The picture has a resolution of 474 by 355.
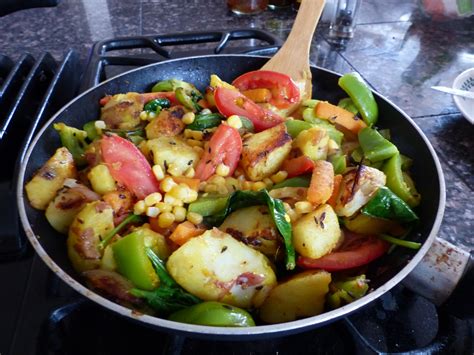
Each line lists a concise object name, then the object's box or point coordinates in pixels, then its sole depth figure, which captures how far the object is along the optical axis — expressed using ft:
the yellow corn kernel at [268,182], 0.81
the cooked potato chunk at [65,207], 0.76
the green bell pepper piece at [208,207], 0.76
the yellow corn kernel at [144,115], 0.97
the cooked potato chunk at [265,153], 0.82
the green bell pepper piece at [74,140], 0.88
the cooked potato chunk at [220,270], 0.64
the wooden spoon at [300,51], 1.05
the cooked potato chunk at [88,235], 0.71
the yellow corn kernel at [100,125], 0.94
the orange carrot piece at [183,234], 0.70
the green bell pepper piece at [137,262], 0.65
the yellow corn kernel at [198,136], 0.92
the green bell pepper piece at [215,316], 0.59
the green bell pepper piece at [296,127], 0.91
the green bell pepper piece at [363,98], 0.96
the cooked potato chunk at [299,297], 0.66
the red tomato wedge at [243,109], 0.94
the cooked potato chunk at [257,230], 0.70
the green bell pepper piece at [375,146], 0.82
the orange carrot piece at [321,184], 0.72
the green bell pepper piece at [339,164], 0.83
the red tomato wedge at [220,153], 0.83
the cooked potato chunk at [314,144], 0.82
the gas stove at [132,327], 0.70
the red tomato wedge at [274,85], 1.00
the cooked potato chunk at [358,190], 0.72
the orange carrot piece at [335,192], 0.75
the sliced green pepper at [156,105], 0.99
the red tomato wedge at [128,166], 0.80
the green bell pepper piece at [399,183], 0.78
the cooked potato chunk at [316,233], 0.68
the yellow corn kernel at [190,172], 0.83
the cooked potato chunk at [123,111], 0.96
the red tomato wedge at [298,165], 0.81
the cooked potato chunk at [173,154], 0.83
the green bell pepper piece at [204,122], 0.94
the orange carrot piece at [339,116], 0.95
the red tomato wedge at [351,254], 0.70
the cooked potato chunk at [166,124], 0.92
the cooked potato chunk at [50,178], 0.76
